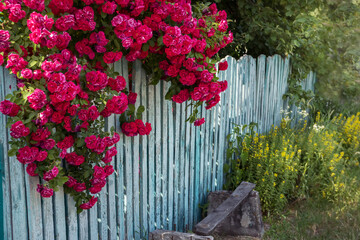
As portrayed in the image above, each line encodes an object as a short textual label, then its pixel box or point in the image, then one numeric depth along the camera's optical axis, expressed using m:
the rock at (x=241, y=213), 4.38
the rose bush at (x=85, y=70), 2.34
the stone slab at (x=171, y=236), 3.38
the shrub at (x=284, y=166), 4.98
